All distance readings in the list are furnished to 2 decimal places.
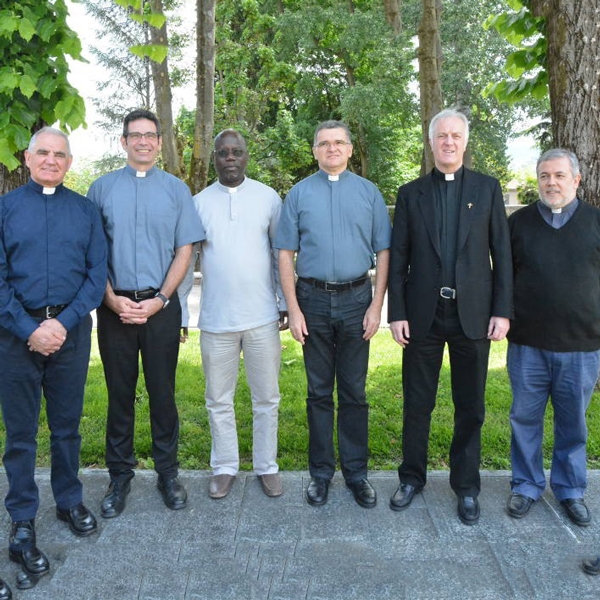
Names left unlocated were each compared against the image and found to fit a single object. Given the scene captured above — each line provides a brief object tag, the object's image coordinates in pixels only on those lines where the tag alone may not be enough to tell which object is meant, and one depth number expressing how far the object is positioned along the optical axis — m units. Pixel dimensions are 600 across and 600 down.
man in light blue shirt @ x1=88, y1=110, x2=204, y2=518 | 3.80
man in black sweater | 3.63
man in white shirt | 3.97
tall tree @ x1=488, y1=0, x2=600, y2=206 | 4.95
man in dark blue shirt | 3.33
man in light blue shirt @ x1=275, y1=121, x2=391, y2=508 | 3.89
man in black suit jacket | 3.66
